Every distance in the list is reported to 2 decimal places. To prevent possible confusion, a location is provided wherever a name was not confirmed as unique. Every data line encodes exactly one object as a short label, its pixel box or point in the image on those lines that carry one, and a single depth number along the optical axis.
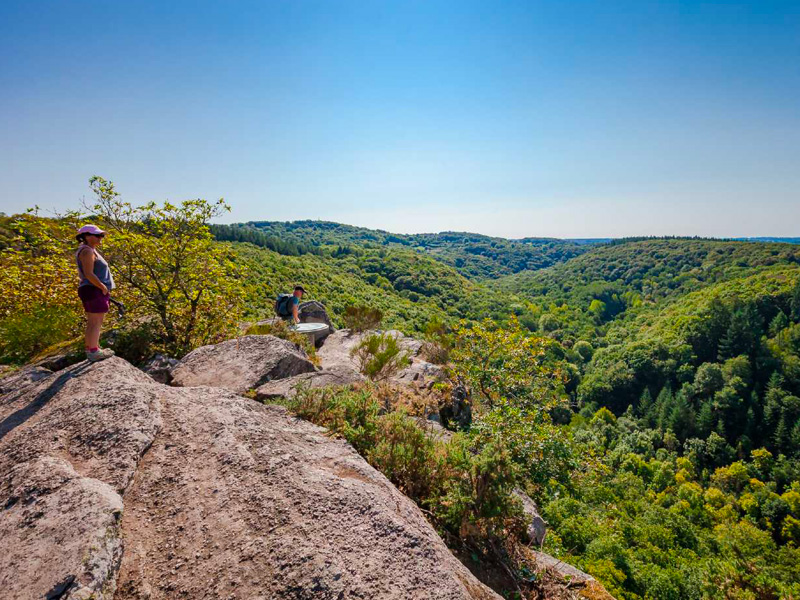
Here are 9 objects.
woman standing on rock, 5.39
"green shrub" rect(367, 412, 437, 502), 4.37
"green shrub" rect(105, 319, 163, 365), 7.48
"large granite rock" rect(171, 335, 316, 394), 6.57
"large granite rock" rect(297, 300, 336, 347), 17.95
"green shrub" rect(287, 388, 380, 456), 4.64
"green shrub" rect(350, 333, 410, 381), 9.69
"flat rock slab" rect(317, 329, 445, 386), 10.91
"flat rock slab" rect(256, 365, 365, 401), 5.99
